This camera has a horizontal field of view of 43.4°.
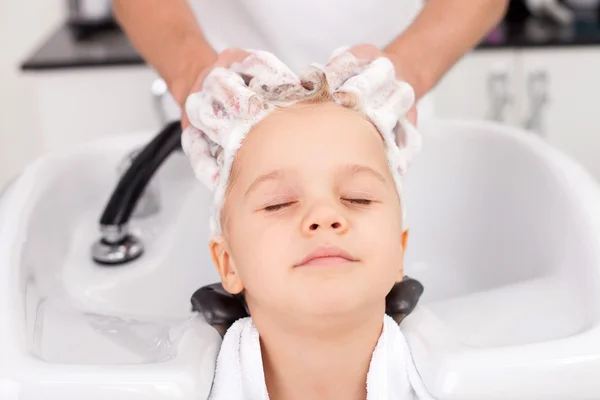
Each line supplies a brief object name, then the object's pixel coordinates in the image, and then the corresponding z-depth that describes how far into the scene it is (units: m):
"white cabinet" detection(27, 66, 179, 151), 1.44
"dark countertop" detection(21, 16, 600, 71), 1.42
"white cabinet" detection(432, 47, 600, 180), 1.43
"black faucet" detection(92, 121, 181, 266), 0.91
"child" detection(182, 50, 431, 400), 0.62
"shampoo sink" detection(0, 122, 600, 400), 0.63
